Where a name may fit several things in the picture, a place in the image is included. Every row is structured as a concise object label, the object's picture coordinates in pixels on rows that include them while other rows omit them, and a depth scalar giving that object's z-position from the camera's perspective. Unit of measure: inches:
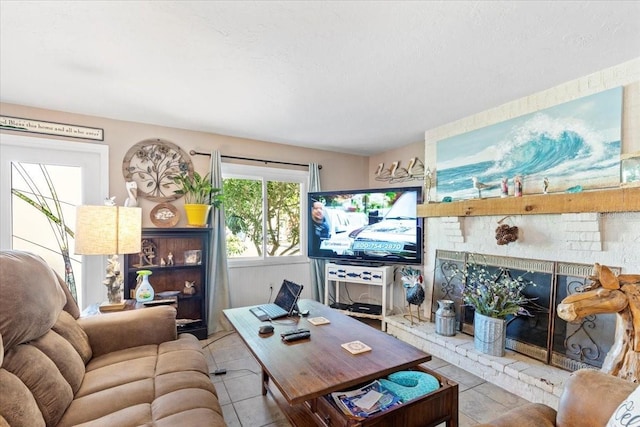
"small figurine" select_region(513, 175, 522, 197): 93.4
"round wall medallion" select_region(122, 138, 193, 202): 118.3
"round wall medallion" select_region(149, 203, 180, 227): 121.2
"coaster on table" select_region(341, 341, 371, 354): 62.1
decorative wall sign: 100.2
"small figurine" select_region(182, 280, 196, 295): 124.6
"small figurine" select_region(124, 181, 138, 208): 112.6
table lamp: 77.1
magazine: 49.1
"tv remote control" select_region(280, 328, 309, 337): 69.3
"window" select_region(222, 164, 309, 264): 141.9
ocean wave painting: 78.3
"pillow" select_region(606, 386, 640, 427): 32.2
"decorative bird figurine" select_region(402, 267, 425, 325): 118.2
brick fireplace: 75.5
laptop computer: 83.4
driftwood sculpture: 48.9
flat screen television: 128.2
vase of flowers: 90.3
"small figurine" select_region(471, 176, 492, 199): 104.0
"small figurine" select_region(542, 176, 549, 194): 88.2
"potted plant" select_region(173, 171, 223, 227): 121.0
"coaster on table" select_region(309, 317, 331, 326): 78.2
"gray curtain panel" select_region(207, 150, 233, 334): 127.5
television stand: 132.0
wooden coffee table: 50.5
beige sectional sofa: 44.3
